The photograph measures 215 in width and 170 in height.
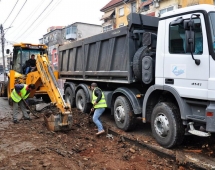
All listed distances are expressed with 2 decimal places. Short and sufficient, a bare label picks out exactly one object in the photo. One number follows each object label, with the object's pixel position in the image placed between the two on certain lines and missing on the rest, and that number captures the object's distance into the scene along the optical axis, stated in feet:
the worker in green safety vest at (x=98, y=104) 18.83
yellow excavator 18.85
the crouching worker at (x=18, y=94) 23.07
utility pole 88.17
